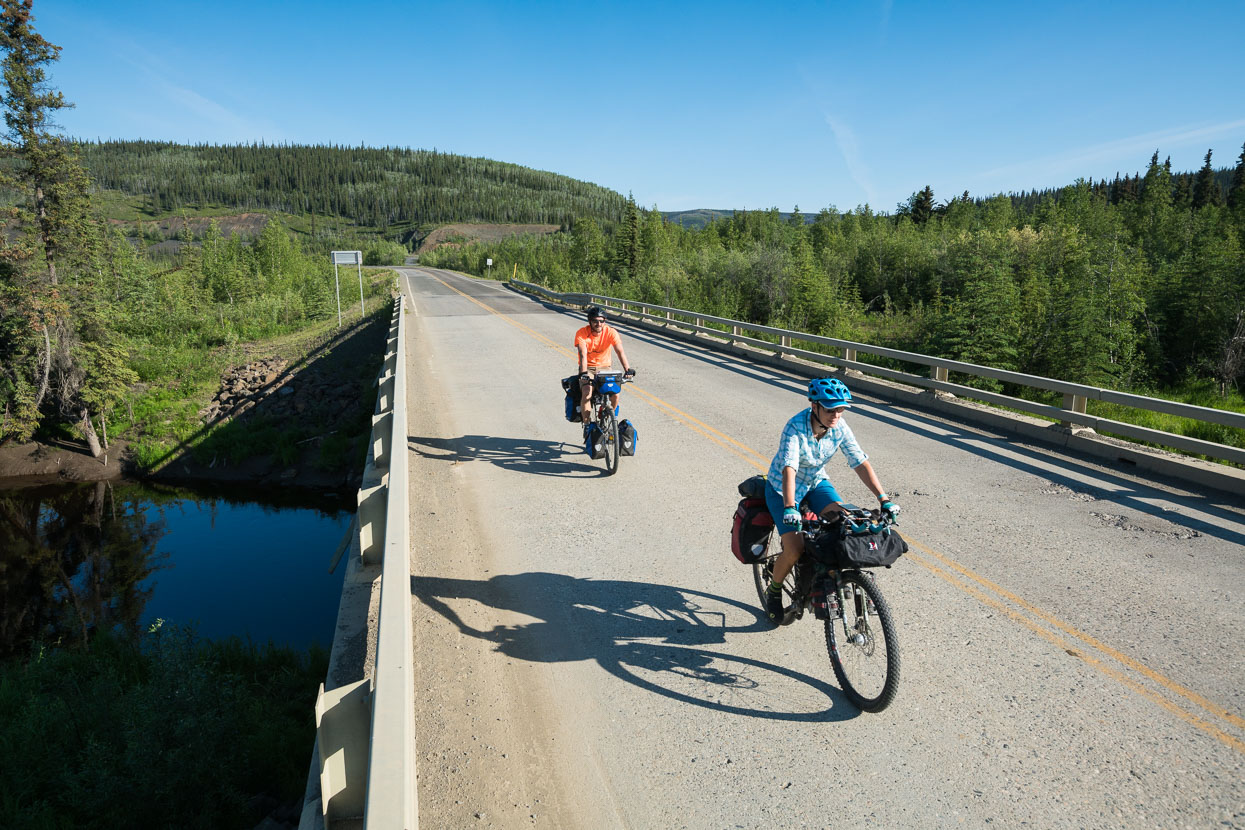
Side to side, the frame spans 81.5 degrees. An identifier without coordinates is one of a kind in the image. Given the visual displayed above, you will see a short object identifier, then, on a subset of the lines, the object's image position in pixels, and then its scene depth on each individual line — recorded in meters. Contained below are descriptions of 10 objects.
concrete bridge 3.51
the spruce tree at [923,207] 95.81
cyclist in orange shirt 9.34
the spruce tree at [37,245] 28.52
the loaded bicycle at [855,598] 4.05
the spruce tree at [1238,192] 69.38
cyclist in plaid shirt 4.44
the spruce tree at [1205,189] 93.19
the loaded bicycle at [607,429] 9.26
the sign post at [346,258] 34.88
